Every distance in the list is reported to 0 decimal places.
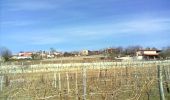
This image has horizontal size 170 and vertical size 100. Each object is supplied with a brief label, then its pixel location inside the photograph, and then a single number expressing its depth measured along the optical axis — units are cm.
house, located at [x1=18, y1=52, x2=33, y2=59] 3892
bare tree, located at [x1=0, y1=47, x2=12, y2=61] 2943
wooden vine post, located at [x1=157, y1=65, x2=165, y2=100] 388
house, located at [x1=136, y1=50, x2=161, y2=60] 3551
